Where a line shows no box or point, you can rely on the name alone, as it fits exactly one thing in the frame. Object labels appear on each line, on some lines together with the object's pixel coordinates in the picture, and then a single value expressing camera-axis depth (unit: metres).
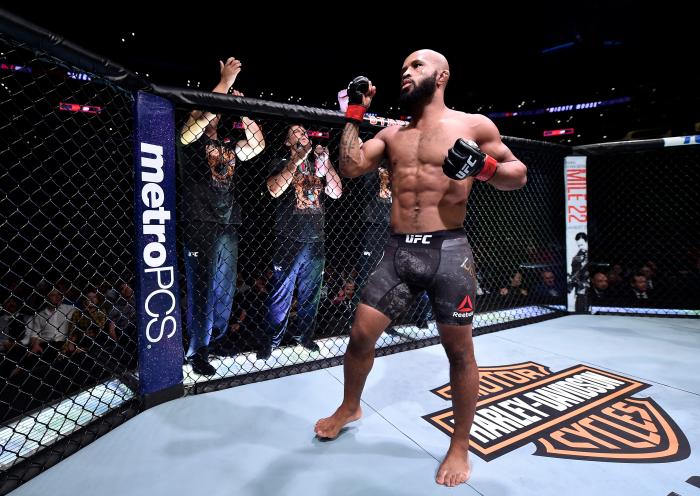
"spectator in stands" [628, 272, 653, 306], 4.27
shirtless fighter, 1.20
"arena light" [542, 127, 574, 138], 11.75
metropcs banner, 1.54
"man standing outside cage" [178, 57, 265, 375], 1.97
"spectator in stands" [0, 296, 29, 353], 2.87
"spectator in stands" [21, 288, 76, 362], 2.96
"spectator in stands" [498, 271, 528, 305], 4.60
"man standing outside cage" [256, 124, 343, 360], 2.34
